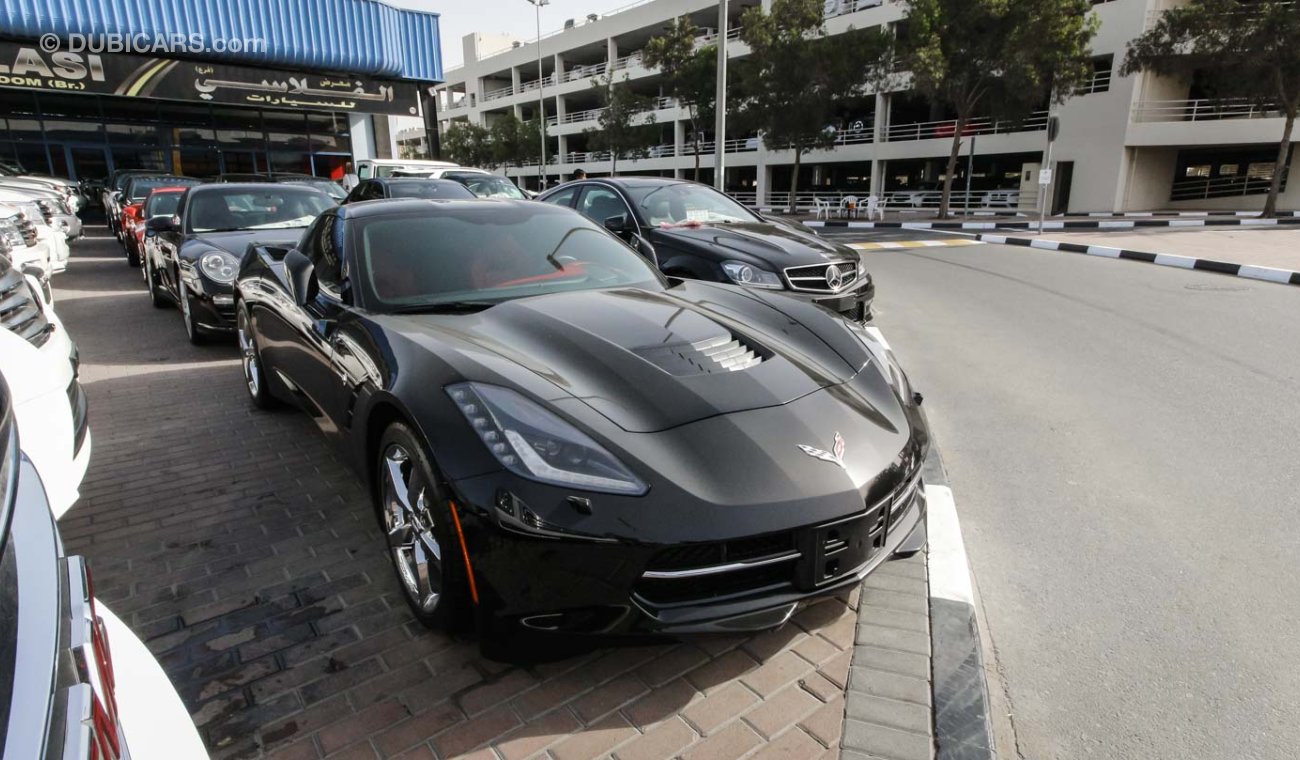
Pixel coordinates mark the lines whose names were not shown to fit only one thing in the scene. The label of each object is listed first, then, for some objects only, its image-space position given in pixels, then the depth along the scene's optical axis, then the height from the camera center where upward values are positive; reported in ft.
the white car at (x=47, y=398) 8.61 -2.47
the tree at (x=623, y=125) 135.64 +11.27
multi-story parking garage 86.53 +5.90
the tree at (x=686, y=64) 103.09 +16.83
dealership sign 67.15 +10.38
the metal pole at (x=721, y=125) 56.85 +4.80
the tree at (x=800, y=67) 84.64 +13.41
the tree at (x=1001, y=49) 68.39 +12.57
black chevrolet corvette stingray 7.01 -2.54
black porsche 21.62 -1.36
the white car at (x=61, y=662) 2.77 -1.89
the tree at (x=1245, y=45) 64.03 +12.20
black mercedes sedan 20.65 -1.55
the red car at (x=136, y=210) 38.11 -0.94
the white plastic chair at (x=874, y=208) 89.39 -2.48
